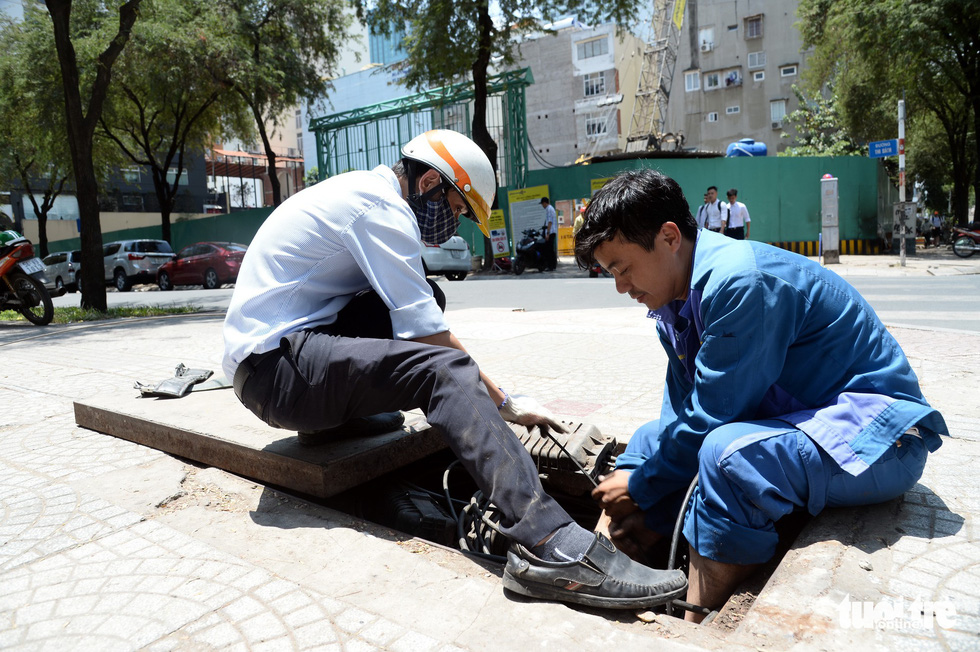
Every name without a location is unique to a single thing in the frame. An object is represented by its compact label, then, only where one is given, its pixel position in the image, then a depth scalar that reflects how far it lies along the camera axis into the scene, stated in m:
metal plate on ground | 2.61
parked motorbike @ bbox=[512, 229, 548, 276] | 17.98
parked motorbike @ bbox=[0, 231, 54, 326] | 9.56
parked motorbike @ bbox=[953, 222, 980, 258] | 17.38
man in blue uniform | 1.87
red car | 19.61
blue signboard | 14.95
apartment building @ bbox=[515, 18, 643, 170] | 40.62
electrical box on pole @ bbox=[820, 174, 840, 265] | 15.39
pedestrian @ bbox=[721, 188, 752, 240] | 13.57
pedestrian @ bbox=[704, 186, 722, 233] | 13.35
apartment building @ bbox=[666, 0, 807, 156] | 38.59
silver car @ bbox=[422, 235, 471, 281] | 17.72
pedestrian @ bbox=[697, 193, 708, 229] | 13.54
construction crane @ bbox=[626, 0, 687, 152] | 38.00
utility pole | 13.26
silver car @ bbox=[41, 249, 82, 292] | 23.56
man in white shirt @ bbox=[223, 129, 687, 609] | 1.88
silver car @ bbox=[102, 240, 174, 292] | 21.94
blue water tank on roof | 21.36
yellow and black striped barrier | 19.92
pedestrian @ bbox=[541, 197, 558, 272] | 17.55
